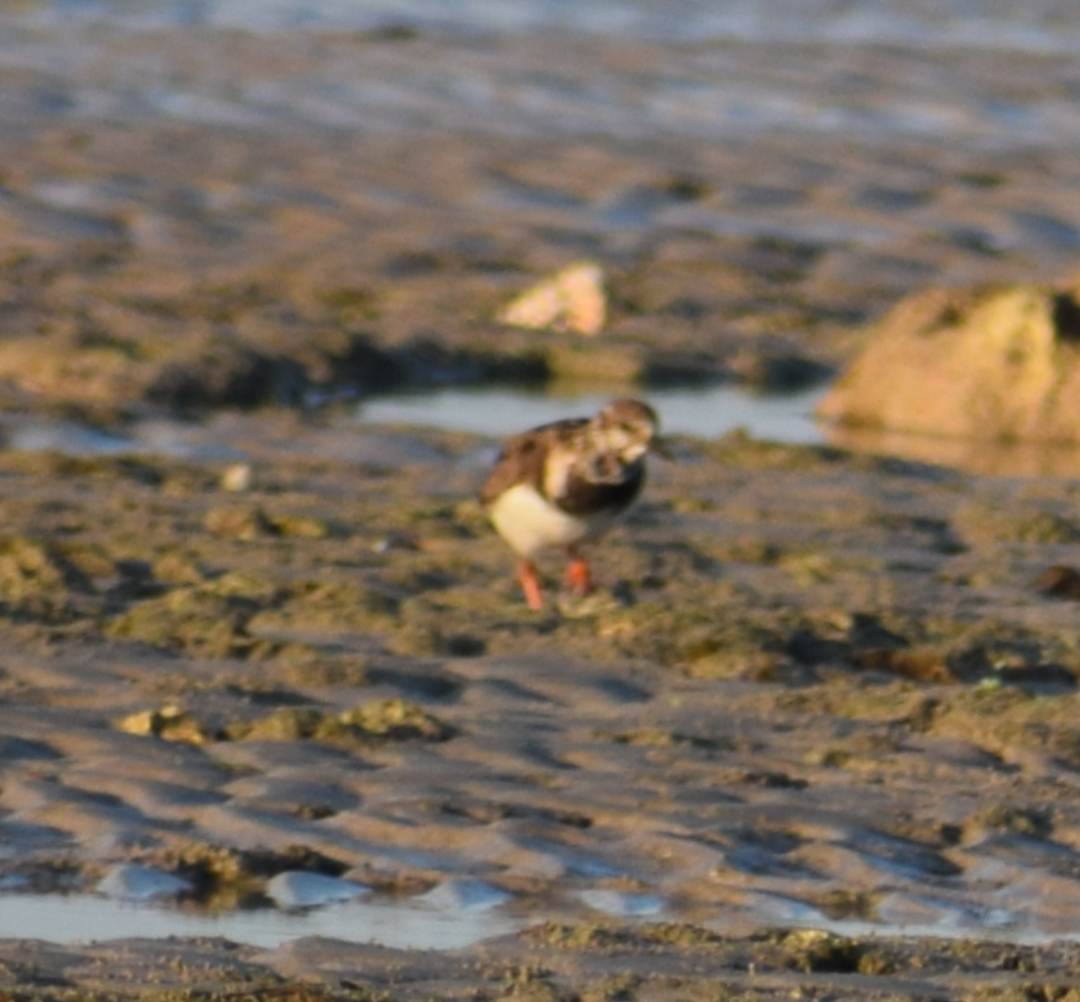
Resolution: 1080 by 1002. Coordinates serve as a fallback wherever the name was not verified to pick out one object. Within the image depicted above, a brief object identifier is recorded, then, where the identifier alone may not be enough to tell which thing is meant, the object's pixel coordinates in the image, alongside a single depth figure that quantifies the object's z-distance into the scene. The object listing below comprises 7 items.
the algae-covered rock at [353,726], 13.72
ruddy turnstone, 16.70
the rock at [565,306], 27.09
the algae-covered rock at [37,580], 15.80
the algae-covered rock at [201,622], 15.27
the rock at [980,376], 24.09
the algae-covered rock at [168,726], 13.70
